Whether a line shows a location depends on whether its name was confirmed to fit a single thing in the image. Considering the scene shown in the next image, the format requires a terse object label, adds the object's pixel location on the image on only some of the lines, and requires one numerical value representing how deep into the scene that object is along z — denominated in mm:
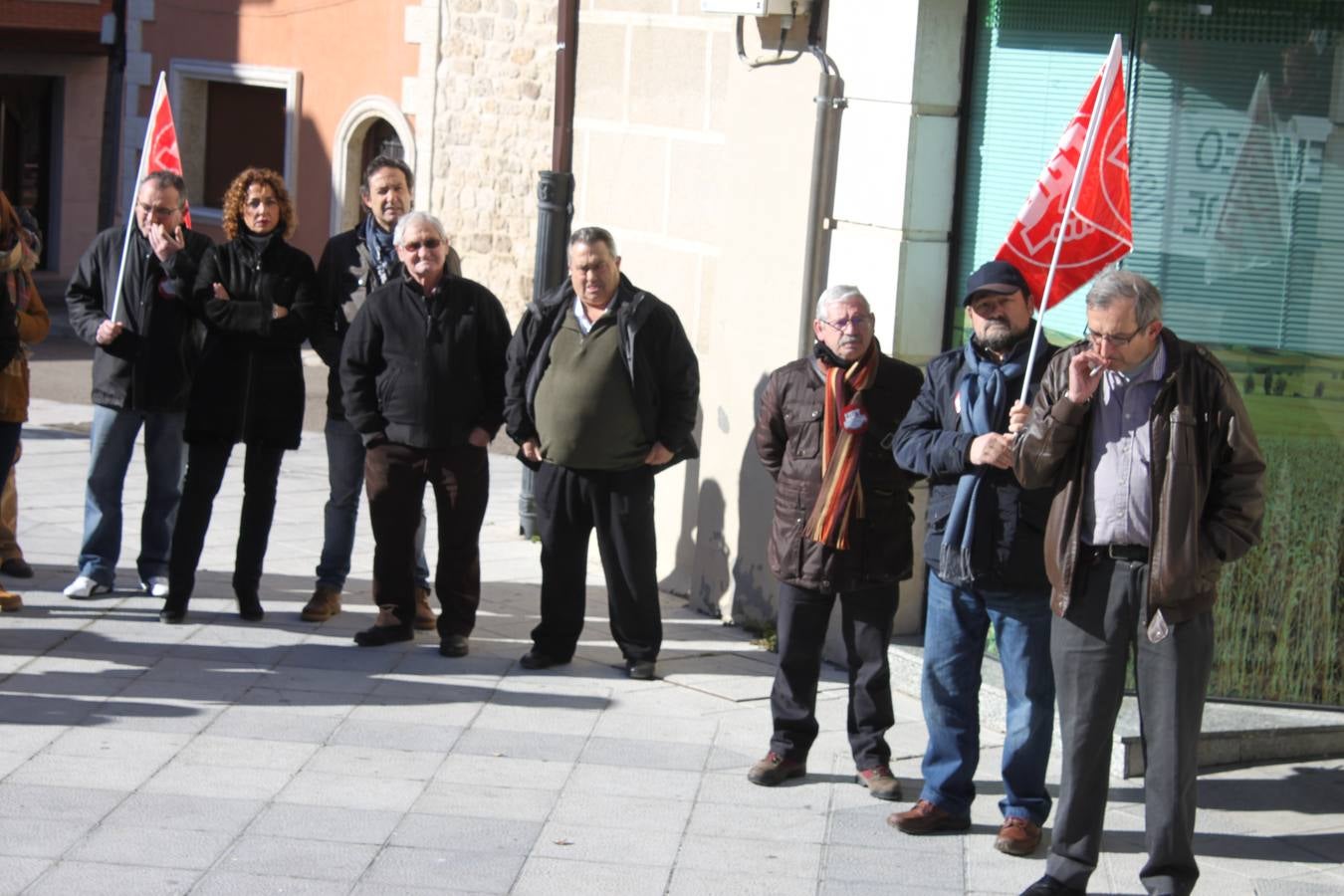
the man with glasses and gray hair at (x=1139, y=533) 5430
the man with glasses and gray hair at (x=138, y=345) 8570
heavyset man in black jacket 7898
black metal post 10234
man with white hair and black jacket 8070
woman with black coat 8445
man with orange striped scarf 6715
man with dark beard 6070
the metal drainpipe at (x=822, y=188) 8445
